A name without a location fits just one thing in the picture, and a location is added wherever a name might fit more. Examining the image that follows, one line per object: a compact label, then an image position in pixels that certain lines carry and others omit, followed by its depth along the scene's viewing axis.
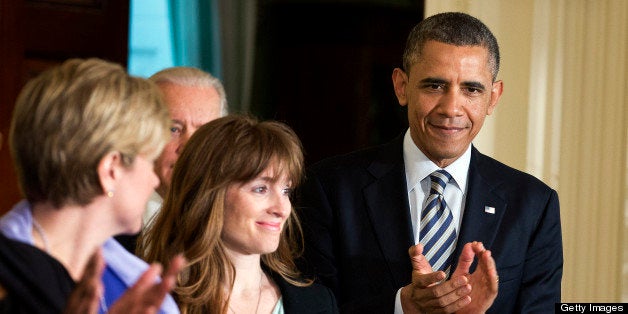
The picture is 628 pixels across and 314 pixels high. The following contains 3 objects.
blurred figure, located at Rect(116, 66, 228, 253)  5.70
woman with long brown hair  4.95
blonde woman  3.37
